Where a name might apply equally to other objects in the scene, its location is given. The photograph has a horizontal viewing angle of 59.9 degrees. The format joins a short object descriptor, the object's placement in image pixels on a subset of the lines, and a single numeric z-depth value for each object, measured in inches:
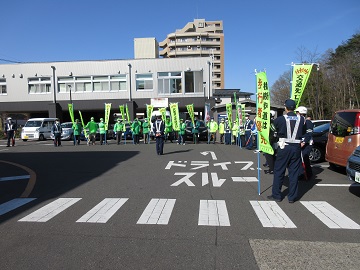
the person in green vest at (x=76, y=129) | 815.1
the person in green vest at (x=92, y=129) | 786.2
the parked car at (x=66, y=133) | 1040.8
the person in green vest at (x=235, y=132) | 776.5
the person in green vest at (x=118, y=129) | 817.4
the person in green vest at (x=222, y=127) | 819.1
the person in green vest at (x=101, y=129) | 810.8
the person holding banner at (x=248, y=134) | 682.8
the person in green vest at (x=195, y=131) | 832.9
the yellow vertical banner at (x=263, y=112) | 272.8
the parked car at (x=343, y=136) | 331.0
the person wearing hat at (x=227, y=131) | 802.9
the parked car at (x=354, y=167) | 251.0
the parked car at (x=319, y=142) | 454.6
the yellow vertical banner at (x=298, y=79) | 358.0
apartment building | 3112.7
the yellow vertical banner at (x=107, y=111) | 887.7
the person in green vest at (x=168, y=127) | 859.3
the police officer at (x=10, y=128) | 782.5
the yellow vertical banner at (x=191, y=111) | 880.7
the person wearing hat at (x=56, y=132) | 761.6
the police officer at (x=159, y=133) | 556.4
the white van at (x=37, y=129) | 1045.2
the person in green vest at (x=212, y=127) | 828.0
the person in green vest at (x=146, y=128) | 867.4
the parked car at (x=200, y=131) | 924.6
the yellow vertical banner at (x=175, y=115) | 832.9
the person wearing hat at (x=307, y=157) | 339.0
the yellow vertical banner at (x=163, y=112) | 899.6
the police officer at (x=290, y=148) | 245.8
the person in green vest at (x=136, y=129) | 835.4
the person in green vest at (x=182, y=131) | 820.6
